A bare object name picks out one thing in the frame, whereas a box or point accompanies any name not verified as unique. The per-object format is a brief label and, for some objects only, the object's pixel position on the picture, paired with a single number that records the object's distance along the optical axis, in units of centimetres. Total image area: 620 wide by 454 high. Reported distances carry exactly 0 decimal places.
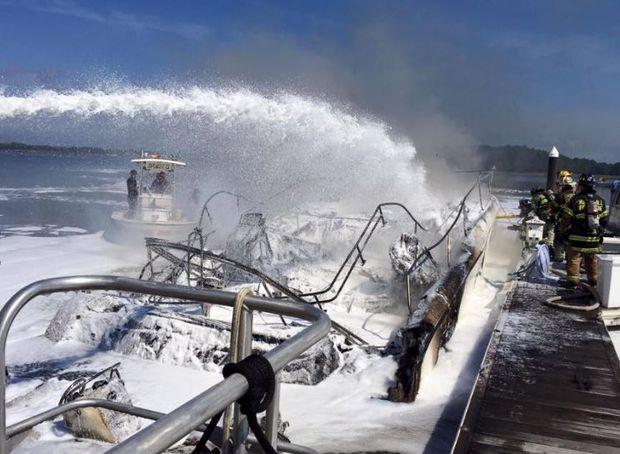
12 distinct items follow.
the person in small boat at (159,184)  2061
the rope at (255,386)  158
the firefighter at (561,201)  1096
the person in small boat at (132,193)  2100
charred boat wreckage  171
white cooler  785
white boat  1959
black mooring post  1805
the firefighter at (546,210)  1240
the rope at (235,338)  201
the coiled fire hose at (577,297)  788
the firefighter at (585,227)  846
